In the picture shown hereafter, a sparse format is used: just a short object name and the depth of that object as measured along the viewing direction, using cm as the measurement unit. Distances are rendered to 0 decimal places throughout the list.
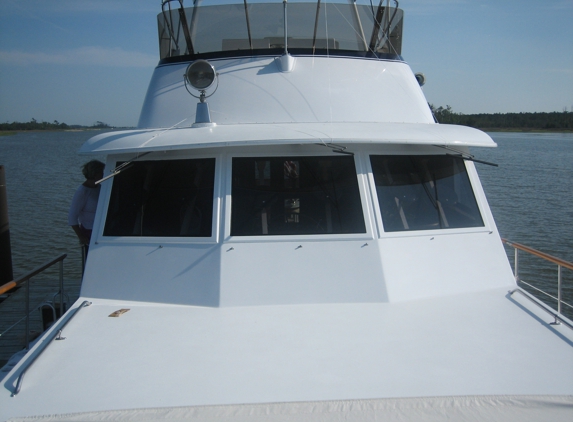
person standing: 513
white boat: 271
